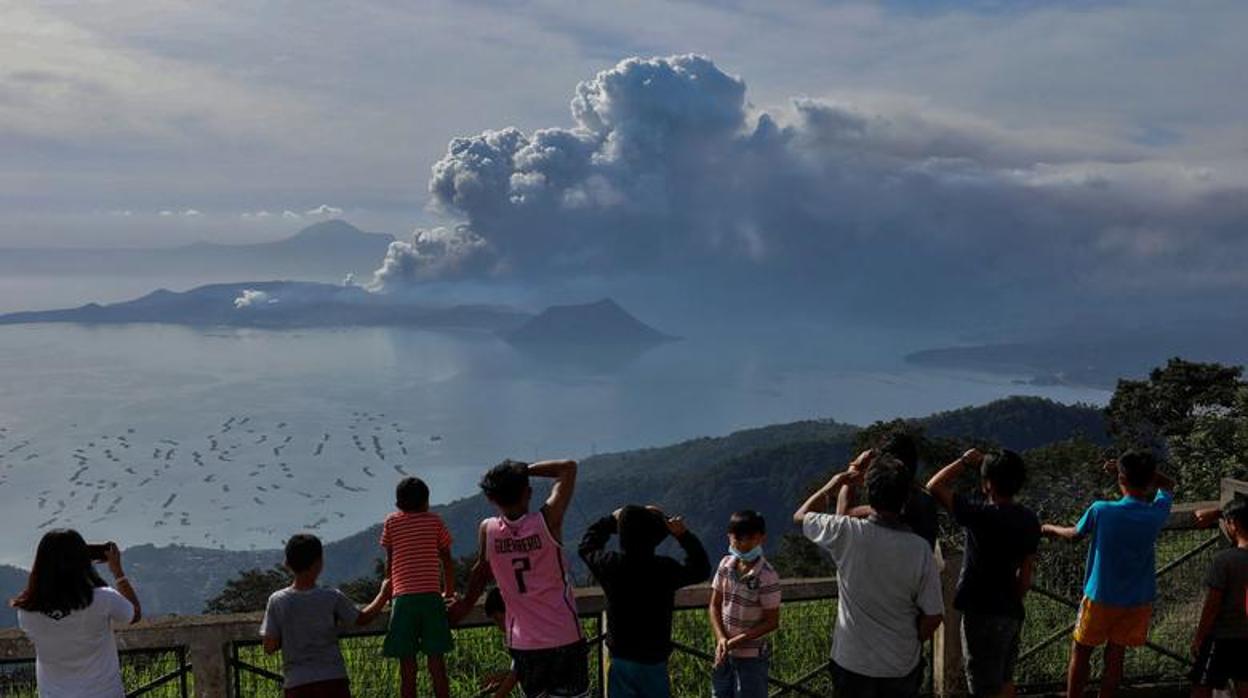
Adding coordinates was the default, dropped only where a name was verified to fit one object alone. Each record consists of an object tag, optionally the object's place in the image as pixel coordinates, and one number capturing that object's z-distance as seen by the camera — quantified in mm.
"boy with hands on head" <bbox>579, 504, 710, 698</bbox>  4414
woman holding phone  4273
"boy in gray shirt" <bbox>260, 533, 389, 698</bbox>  4660
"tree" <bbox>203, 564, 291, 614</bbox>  56562
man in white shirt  4277
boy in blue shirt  5148
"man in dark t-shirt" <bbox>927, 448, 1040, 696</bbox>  4770
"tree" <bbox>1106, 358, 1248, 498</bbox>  46938
